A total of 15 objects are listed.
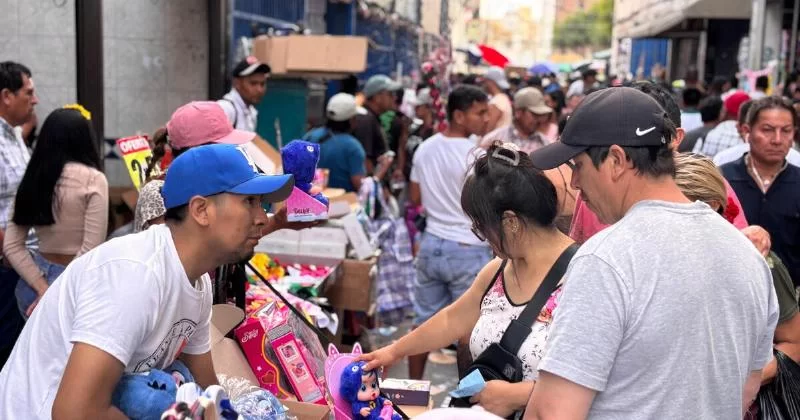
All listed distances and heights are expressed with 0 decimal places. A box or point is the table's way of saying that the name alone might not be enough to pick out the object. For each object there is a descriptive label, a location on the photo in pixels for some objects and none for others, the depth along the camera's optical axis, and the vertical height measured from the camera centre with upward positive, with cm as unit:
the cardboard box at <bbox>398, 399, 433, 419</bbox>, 361 -130
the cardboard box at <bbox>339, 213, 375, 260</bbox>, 661 -116
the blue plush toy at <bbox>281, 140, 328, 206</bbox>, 351 -34
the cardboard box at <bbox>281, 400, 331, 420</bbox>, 313 -114
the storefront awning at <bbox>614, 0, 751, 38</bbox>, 2189 +185
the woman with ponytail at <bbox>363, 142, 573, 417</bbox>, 304 -49
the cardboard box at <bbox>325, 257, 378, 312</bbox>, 661 -153
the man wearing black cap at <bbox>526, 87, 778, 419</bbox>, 213 -49
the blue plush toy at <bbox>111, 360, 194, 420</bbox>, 240 -85
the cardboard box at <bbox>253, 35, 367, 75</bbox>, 1005 +15
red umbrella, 2062 +37
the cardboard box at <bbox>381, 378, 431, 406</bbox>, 367 -125
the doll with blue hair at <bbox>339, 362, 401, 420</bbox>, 312 -107
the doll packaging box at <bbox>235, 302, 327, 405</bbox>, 352 -109
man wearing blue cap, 226 -59
